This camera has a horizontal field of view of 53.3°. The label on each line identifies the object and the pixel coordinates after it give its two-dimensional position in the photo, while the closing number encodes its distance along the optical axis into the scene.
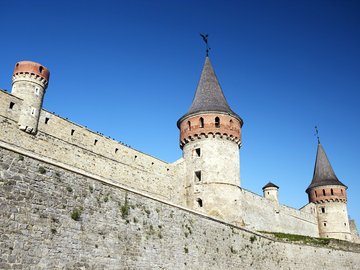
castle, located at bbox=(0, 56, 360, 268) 18.31
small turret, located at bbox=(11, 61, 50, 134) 18.34
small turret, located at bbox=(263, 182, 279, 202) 39.44
